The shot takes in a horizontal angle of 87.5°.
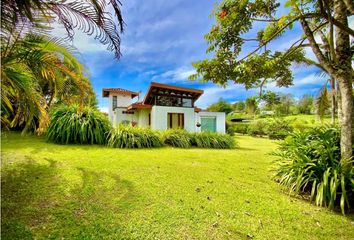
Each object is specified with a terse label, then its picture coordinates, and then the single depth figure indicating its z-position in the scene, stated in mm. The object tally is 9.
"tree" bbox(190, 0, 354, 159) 4043
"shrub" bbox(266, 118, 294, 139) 20803
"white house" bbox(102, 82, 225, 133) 16953
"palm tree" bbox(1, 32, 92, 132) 2936
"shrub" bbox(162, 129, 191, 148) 10453
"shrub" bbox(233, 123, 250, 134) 26831
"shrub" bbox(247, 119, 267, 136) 23591
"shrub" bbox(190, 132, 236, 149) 11084
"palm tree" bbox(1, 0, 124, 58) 2369
